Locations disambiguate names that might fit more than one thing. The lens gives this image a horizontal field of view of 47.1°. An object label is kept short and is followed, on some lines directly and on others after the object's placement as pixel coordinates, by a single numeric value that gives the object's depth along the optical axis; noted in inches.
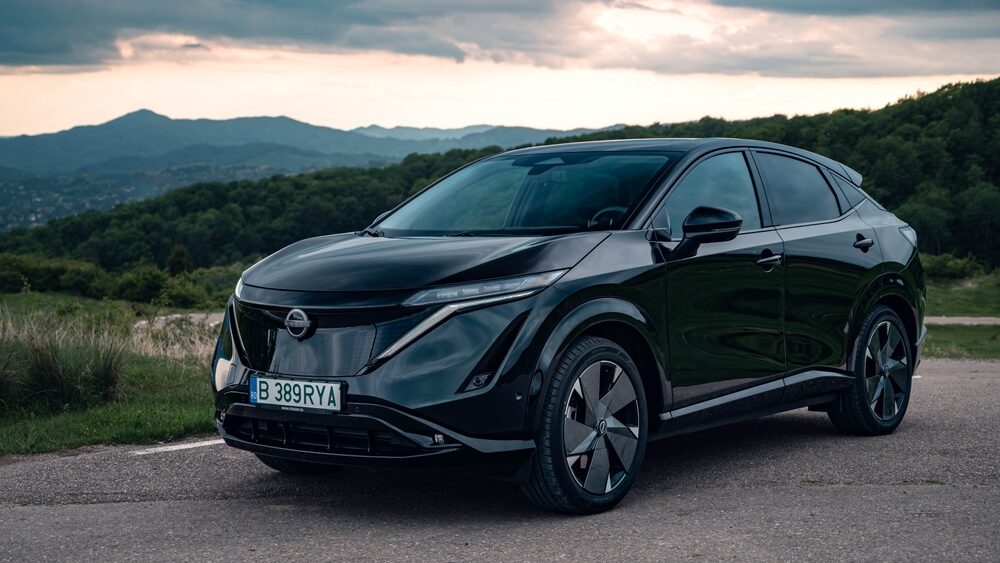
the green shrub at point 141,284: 2428.6
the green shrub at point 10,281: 2256.9
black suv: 187.3
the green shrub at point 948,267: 3095.5
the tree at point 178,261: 3422.7
